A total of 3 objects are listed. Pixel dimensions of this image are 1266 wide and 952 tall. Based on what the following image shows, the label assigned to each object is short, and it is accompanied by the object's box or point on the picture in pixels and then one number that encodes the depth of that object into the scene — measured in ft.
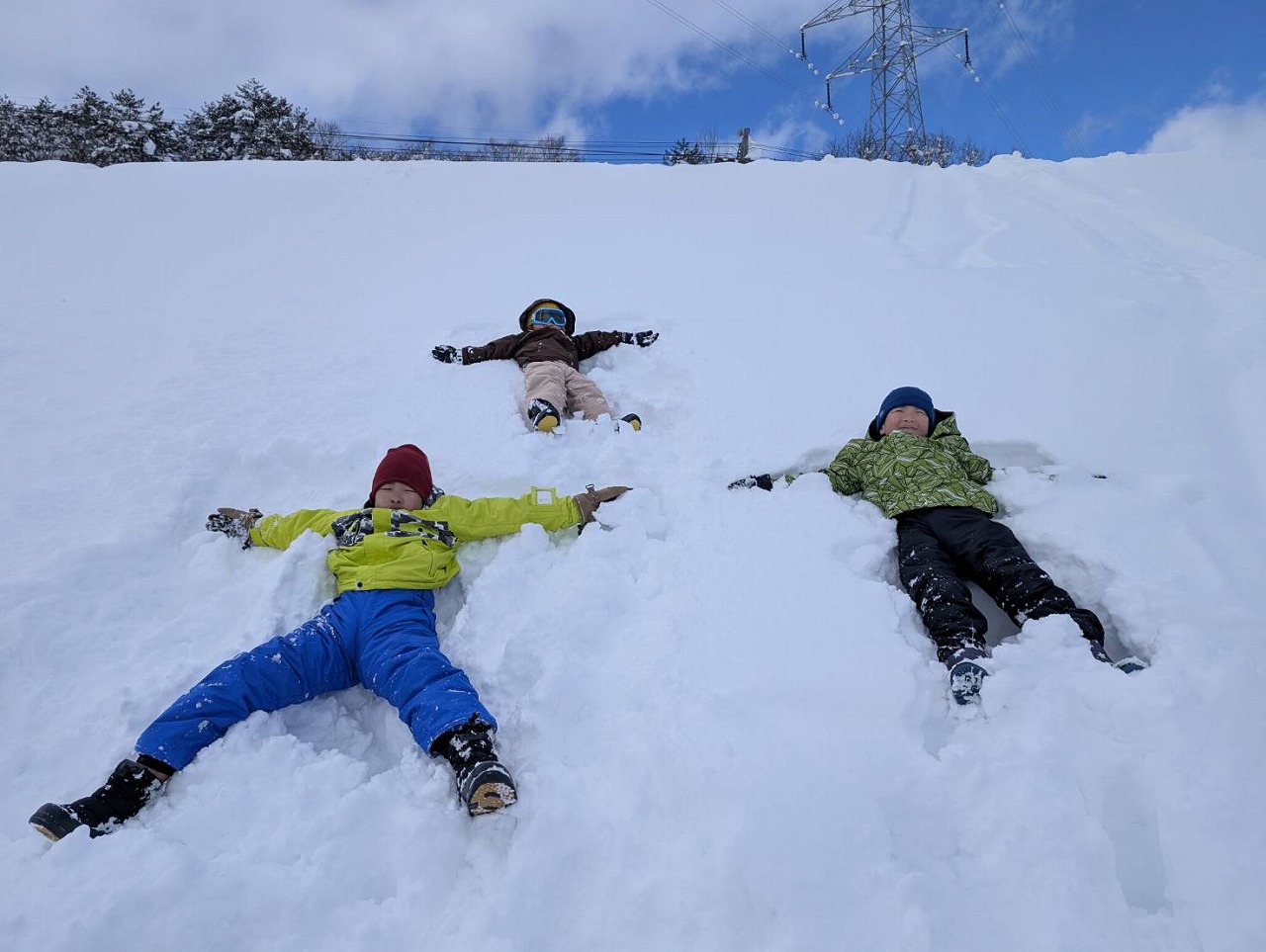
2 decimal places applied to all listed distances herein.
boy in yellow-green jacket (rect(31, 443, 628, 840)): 5.58
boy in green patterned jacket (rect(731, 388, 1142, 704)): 6.77
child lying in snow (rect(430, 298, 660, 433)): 13.70
